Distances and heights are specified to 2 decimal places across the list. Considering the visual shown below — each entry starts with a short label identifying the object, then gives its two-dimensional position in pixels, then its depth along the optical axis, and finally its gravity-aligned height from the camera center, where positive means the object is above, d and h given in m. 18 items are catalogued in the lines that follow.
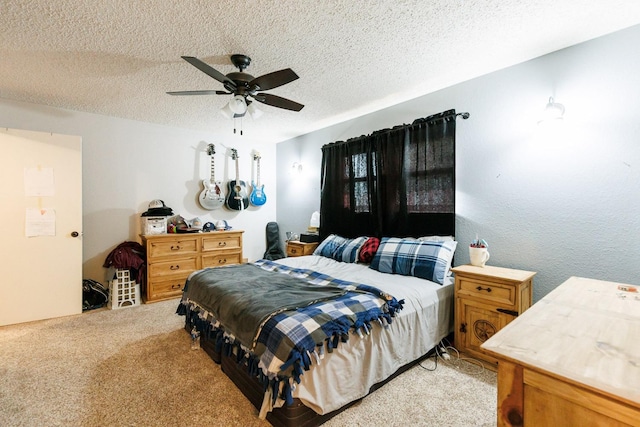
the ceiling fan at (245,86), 1.99 +0.95
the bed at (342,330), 1.48 -0.77
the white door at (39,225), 2.94 -0.17
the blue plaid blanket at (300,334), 1.40 -0.67
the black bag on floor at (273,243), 5.00 -0.60
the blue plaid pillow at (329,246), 3.43 -0.44
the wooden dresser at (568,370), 0.67 -0.41
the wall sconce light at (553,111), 2.10 +0.75
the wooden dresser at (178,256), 3.64 -0.65
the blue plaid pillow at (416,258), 2.47 -0.44
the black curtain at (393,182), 2.87 +0.34
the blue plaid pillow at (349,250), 3.20 -0.46
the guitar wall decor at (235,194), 4.71 +0.26
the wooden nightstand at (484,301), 2.05 -0.69
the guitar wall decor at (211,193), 4.43 +0.27
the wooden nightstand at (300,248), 4.05 -0.55
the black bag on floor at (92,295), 3.44 -1.07
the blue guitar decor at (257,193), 4.95 +0.30
